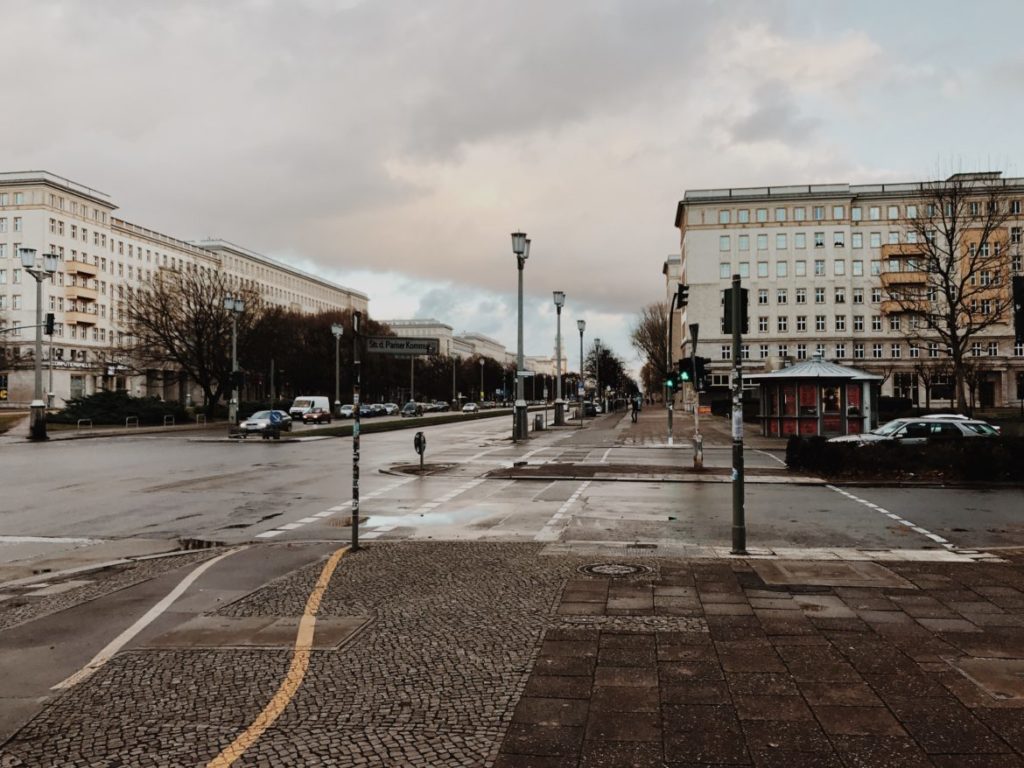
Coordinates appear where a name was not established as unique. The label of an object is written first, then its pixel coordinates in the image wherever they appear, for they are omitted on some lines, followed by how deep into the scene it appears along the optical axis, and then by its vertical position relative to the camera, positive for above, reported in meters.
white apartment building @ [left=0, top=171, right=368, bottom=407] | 86.06 +14.61
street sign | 11.11 +0.76
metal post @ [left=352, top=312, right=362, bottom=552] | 9.72 -0.39
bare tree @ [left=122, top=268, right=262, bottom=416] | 57.09 +5.39
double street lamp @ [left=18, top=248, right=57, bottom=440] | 38.03 -0.41
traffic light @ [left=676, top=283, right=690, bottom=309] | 27.42 +3.61
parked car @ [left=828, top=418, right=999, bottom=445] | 21.45 -0.98
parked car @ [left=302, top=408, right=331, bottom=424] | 59.69 -1.49
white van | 61.30 -0.58
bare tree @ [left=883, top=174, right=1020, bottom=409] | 37.66 +8.01
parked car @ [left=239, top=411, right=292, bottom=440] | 38.88 -1.48
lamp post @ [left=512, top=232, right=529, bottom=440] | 32.38 +0.96
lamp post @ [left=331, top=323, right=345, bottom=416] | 70.44 -0.18
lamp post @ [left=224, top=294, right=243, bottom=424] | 44.34 +3.74
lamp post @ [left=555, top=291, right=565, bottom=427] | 45.72 +1.05
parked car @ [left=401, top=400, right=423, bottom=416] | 83.12 -1.26
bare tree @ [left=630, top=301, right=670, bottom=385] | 104.94 +8.56
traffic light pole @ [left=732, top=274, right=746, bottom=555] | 9.63 -0.59
